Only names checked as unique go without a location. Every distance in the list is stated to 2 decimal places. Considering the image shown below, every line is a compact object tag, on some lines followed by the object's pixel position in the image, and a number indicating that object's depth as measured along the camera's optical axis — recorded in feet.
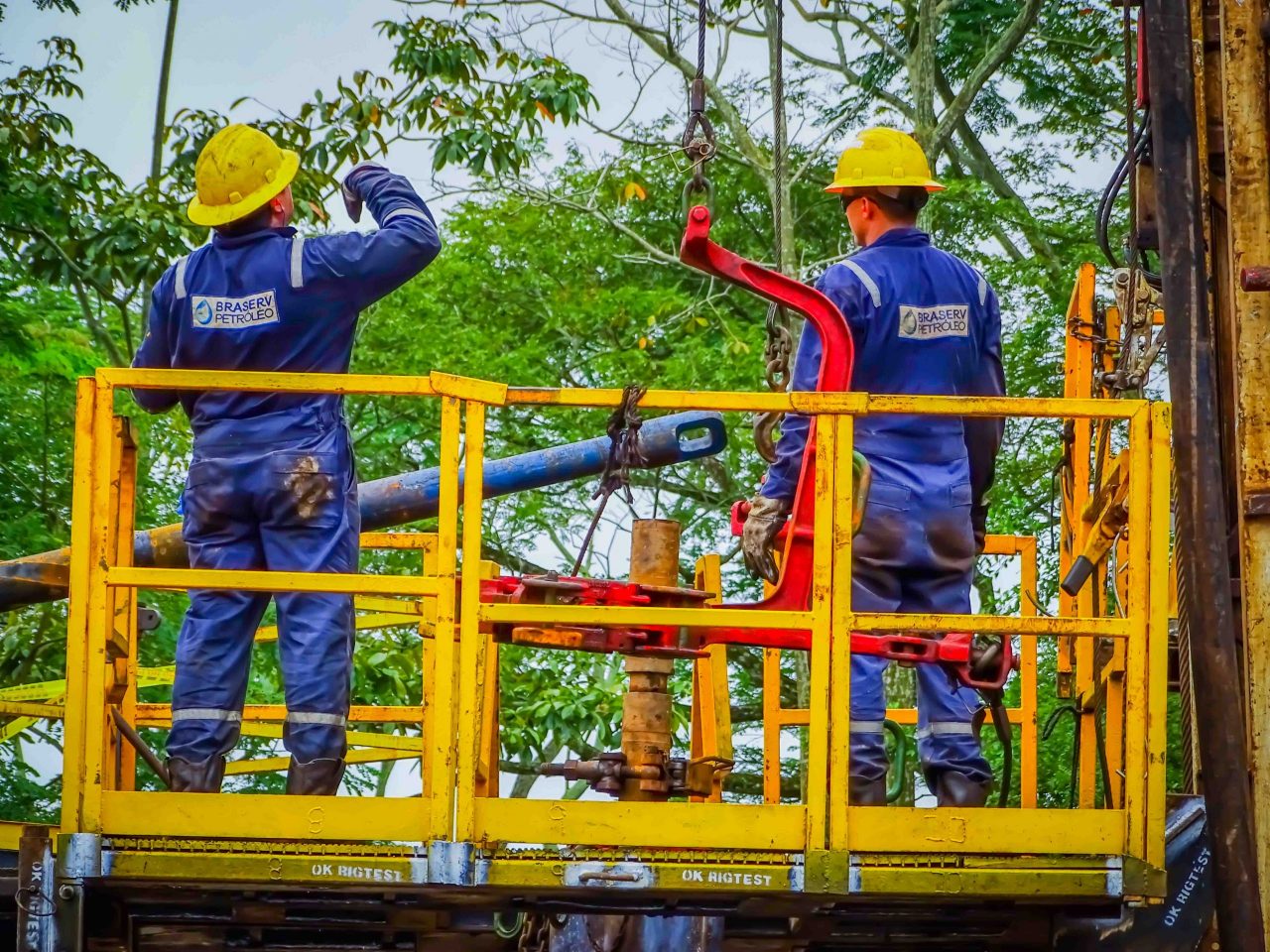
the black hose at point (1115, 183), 42.47
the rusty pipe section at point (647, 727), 41.52
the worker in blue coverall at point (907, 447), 39.88
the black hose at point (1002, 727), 39.09
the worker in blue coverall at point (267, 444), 38.86
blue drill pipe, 46.62
